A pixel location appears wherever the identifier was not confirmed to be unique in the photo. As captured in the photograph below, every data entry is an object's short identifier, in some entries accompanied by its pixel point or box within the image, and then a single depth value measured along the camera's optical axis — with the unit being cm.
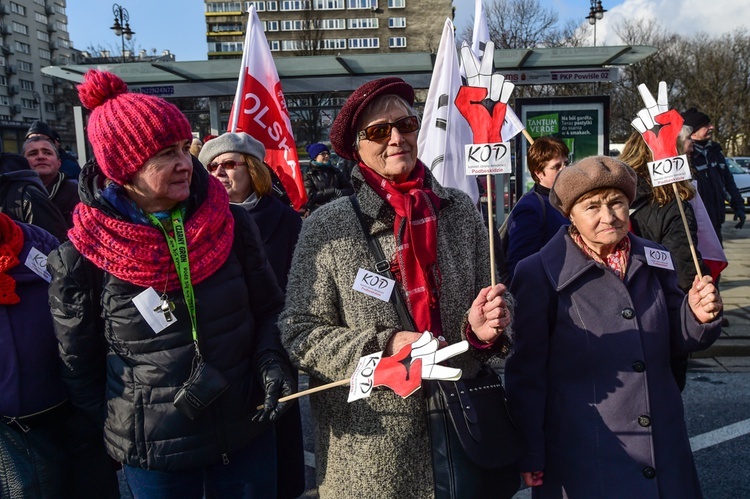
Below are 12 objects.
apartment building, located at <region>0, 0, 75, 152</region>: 6875
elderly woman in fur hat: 204
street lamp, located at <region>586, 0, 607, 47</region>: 2658
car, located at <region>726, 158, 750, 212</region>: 1703
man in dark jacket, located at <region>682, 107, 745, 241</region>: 568
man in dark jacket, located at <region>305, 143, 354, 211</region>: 746
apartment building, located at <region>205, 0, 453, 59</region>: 7375
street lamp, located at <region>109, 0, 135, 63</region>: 2500
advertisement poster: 783
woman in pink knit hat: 196
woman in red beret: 192
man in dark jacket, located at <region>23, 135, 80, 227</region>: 463
